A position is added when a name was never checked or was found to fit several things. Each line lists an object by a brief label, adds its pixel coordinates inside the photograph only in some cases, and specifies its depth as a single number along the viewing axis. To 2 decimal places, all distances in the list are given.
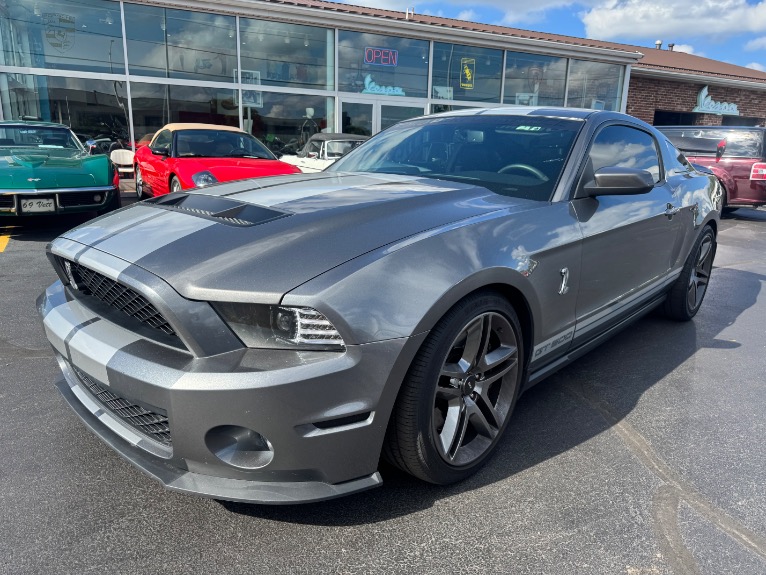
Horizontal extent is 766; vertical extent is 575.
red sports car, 7.20
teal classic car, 6.38
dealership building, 11.67
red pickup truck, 10.27
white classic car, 9.94
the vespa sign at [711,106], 20.06
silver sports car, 1.72
